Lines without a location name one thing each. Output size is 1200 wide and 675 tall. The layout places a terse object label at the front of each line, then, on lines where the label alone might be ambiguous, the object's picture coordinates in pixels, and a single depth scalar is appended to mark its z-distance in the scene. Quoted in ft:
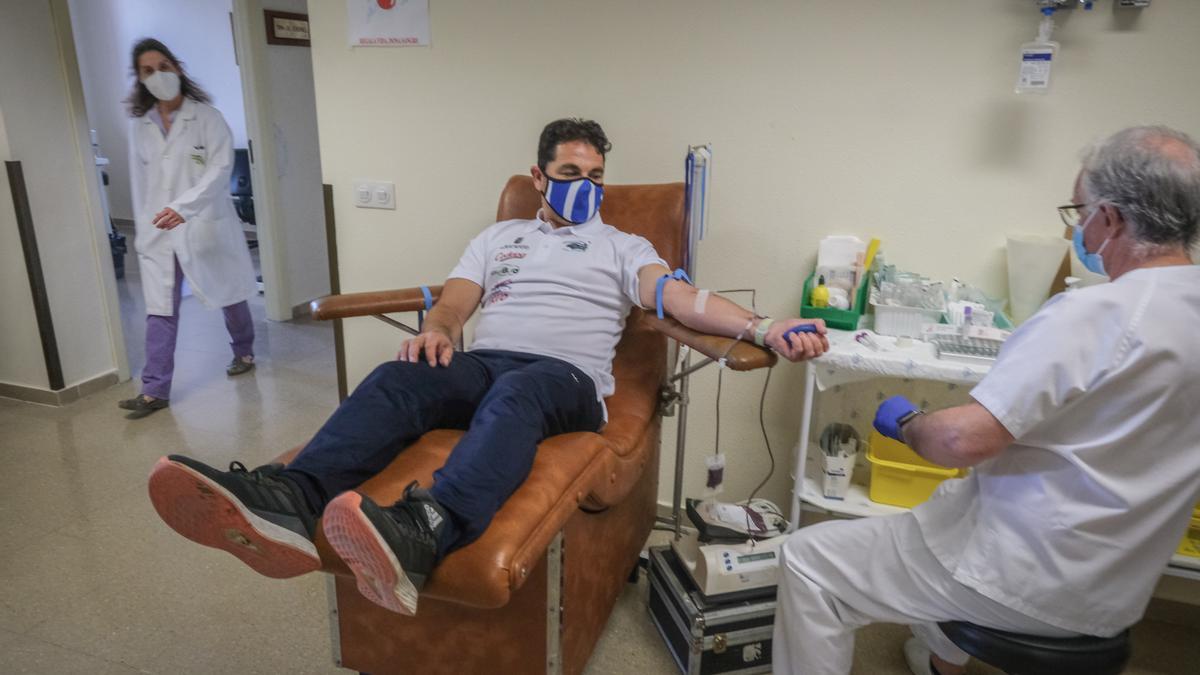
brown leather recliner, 3.82
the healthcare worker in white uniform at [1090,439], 3.30
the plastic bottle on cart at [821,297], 5.99
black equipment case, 5.15
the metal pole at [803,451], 5.76
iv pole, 5.79
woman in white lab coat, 9.34
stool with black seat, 3.64
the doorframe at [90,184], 9.27
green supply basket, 5.90
